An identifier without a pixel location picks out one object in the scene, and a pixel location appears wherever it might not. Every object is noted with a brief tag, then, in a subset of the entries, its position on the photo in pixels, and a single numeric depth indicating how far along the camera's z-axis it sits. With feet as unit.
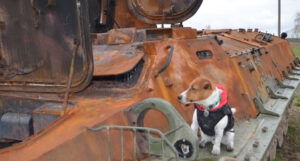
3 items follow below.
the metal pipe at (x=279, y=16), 70.08
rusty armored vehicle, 8.64
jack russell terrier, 9.99
